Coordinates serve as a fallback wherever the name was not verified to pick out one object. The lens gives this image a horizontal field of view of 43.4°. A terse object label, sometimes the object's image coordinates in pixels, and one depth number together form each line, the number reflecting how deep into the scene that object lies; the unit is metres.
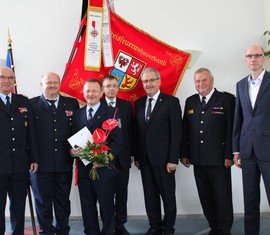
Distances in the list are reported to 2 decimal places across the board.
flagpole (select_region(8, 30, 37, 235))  3.49
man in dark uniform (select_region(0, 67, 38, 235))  2.65
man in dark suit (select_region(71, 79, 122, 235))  2.74
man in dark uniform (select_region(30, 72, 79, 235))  2.84
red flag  3.60
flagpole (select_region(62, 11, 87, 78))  3.55
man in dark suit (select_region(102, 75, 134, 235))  3.07
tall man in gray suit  2.56
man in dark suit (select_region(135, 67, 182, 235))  2.98
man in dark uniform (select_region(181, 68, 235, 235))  2.94
